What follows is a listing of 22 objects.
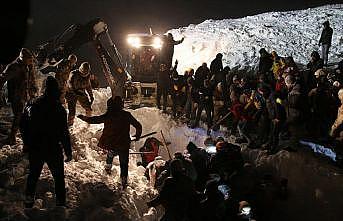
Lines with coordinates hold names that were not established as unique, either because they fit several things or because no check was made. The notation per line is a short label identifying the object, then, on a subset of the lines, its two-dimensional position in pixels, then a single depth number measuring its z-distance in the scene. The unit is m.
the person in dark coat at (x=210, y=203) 7.34
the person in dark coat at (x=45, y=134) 6.90
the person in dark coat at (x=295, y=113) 11.29
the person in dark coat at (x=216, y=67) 14.14
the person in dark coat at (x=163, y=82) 14.93
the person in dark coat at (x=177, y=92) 14.69
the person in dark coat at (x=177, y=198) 6.92
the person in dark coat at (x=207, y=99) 13.53
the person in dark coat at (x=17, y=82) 9.30
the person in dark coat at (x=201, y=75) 14.02
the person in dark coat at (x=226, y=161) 9.89
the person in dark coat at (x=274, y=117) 11.14
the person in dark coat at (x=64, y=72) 11.25
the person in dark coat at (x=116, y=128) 8.79
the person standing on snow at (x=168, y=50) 16.28
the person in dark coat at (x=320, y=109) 11.48
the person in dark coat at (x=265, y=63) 14.62
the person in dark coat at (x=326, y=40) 19.48
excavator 14.56
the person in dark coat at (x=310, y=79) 12.63
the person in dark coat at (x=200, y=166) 10.32
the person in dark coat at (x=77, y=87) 11.20
